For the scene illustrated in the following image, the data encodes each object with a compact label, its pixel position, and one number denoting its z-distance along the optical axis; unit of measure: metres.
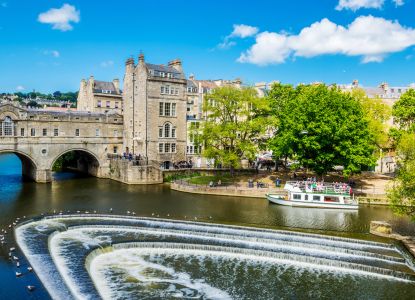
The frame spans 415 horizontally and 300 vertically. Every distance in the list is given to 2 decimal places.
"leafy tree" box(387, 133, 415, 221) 34.06
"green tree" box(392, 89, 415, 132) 65.69
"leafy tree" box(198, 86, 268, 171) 60.34
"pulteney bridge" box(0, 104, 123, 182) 62.28
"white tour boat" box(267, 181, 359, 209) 49.34
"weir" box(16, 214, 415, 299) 27.45
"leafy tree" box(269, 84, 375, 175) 53.34
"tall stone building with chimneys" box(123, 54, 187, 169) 71.19
